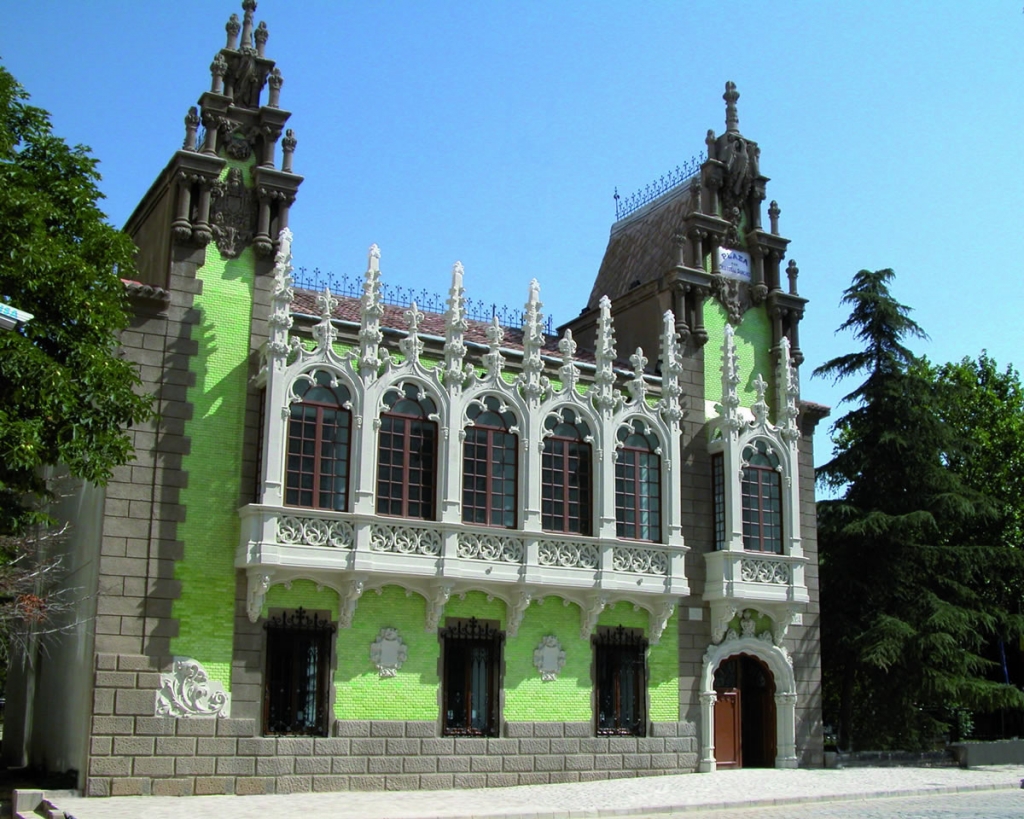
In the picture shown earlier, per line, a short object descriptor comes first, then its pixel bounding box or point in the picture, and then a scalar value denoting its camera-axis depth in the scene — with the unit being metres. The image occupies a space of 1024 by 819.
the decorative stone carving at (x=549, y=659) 26.58
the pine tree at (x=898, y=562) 32.44
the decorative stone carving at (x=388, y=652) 24.64
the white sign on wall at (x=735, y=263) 32.22
